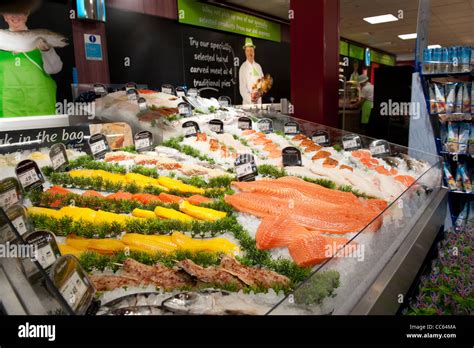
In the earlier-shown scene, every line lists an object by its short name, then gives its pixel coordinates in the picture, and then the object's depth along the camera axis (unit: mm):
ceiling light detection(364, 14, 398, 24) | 9625
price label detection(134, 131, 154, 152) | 3119
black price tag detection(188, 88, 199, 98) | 4870
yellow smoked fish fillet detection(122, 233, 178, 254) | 1582
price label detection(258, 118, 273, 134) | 3823
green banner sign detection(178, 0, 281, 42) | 6887
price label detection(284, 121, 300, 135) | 3779
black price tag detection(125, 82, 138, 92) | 4199
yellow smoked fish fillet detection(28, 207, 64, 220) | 1835
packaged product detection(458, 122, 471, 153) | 3783
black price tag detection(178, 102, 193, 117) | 3885
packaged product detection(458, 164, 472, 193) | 3939
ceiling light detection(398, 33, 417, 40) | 12652
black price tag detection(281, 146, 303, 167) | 2820
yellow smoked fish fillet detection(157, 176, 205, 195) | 2254
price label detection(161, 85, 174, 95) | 4969
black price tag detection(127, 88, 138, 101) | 4034
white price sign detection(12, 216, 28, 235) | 1454
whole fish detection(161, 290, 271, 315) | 1171
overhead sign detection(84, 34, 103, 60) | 5250
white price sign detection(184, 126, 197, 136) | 3463
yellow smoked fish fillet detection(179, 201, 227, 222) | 1880
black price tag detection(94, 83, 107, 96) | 4175
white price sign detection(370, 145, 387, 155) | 3078
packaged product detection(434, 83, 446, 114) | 3781
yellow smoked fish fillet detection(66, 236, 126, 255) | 1583
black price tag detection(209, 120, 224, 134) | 3678
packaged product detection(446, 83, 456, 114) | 3719
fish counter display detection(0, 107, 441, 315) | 1316
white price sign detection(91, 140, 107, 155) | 2824
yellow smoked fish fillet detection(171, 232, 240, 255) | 1603
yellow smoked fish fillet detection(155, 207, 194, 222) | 1853
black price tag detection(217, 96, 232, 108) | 4814
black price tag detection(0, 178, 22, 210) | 1702
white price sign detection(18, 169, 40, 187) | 2096
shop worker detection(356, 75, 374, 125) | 7547
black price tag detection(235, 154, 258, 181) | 2436
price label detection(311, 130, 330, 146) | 3439
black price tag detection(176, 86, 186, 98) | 4819
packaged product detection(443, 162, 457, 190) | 3973
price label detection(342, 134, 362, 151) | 3234
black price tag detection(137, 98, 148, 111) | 3856
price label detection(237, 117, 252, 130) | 3862
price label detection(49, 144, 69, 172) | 2447
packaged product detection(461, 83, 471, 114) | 3656
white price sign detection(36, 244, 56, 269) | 1282
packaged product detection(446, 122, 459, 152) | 3846
